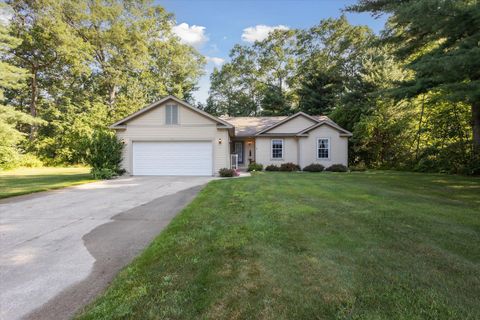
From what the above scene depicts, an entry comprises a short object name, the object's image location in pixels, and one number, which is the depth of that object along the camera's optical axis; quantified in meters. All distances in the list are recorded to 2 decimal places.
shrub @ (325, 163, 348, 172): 17.52
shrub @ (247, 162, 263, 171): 18.44
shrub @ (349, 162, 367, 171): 18.35
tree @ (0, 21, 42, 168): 19.86
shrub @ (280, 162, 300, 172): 18.14
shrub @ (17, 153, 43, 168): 22.73
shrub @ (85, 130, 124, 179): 13.80
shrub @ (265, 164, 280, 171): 18.19
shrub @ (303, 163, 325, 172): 17.55
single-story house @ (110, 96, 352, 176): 15.34
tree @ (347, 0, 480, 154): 6.29
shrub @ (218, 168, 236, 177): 14.72
